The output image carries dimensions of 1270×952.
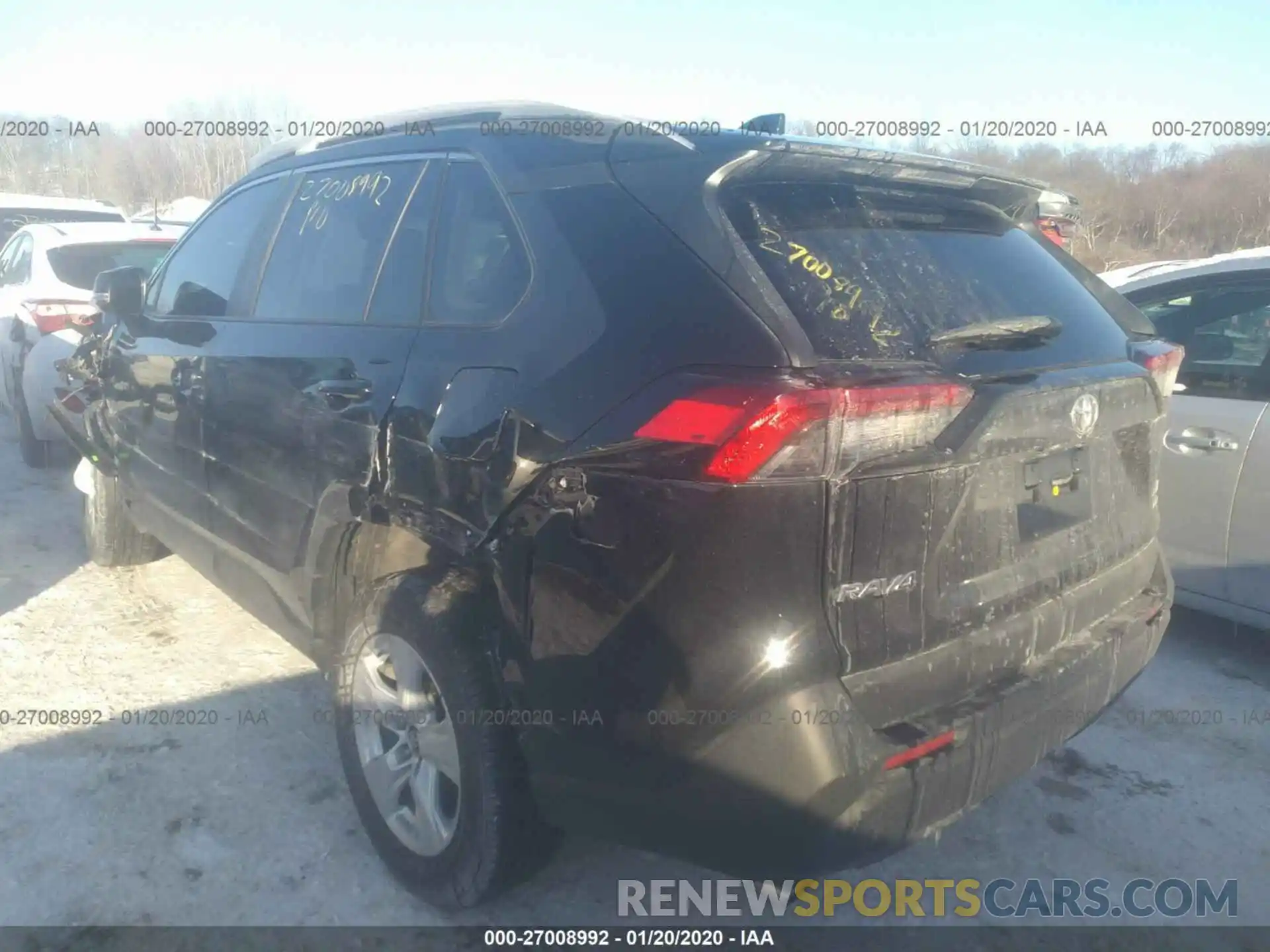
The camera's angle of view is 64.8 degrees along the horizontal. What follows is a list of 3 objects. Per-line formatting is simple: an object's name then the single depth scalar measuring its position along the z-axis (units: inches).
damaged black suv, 73.6
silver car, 154.8
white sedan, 253.0
